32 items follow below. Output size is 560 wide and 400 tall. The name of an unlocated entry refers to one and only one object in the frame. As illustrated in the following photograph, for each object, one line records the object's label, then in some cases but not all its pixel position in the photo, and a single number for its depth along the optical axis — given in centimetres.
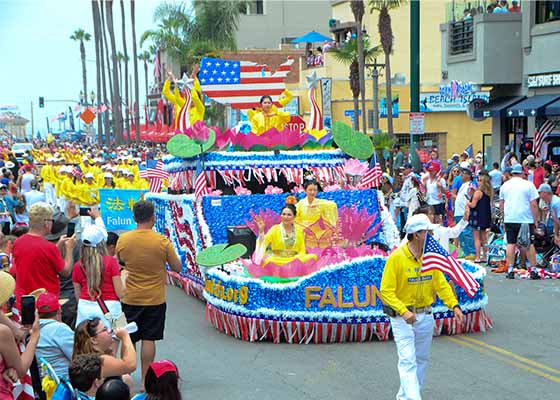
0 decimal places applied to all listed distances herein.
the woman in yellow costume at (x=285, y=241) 1088
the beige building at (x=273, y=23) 6694
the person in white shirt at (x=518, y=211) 1479
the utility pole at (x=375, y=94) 3314
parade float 1013
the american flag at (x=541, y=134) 2553
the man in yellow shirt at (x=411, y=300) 717
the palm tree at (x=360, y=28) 3164
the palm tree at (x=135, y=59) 6799
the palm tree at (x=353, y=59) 3541
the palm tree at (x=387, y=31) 3138
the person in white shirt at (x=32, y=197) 1945
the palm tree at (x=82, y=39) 10800
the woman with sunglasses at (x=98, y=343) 572
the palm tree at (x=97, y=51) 7200
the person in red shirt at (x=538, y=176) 1845
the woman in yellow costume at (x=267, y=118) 1480
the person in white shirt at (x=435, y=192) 1911
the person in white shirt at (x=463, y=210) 1750
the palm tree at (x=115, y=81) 6481
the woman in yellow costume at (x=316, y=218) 1177
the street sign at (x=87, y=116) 4871
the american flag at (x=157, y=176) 1612
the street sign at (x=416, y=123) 2102
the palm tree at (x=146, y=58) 11249
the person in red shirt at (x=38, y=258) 786
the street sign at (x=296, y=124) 1533
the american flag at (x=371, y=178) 1371
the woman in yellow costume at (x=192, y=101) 1473
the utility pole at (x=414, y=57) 2166
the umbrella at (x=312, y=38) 5068
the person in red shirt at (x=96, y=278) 741
